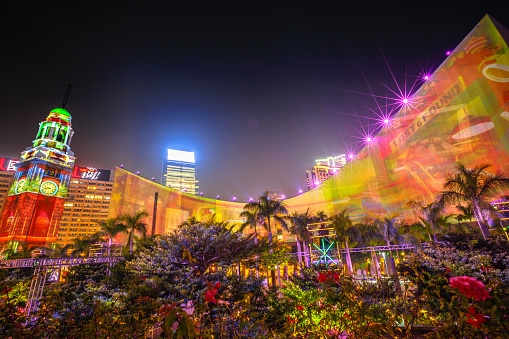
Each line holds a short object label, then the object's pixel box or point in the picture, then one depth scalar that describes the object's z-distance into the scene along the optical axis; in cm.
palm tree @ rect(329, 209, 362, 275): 2570
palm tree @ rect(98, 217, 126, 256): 2963
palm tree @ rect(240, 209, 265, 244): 2897
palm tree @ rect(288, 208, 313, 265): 2730
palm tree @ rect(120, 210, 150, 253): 2997
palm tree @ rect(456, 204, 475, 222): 2130
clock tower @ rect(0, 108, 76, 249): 4747
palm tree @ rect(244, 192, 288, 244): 2832
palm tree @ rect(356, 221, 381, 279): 2873
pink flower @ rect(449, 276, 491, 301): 206
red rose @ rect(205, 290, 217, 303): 289
